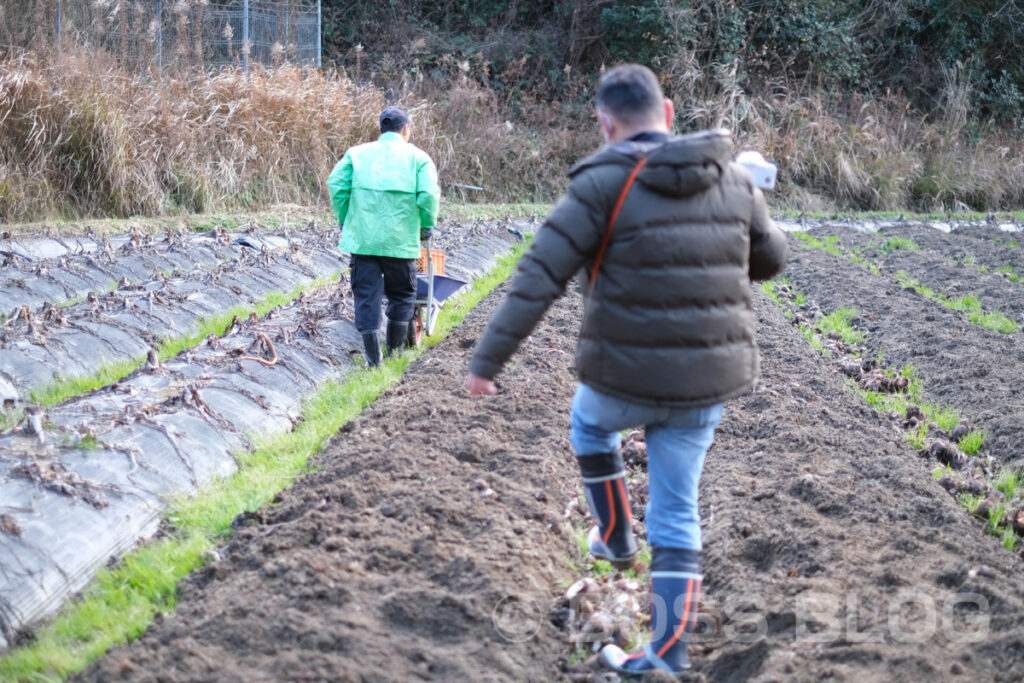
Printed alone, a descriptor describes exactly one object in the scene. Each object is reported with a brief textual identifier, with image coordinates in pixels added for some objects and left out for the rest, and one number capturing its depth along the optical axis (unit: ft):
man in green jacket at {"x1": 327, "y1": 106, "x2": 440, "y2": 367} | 22.62
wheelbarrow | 24.90
